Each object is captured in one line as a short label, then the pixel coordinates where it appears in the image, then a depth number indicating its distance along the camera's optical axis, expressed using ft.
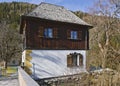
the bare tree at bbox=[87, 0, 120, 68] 37.65
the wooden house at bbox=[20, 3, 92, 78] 23.62
